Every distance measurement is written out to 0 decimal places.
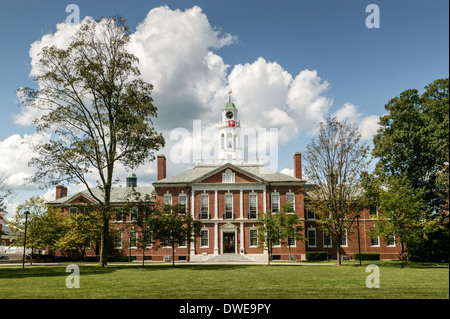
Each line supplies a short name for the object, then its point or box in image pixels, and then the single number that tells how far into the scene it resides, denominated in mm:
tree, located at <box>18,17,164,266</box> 27984
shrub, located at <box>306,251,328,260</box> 41500
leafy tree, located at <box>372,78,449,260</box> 33656
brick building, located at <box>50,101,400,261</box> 43062
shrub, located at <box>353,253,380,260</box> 41938
